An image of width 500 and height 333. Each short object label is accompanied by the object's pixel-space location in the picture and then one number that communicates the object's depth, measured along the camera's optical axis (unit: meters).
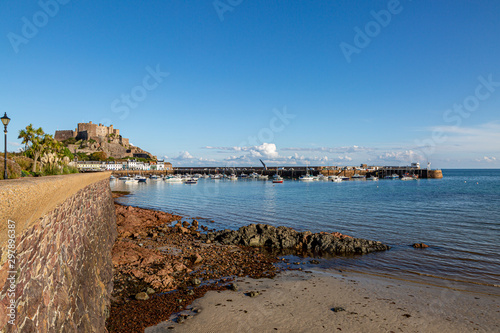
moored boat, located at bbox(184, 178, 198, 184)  101.35
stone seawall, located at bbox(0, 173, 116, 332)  3.76
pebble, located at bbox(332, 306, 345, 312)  11.05
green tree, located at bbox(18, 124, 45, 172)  23.55
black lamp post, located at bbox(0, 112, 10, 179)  12.24
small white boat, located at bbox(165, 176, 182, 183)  110.88
